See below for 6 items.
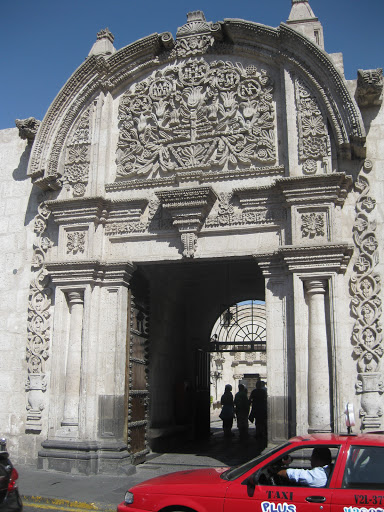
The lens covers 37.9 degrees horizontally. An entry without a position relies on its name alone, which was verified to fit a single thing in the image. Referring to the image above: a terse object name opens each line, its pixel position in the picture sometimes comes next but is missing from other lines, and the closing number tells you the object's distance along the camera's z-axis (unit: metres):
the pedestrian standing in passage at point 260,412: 13.48
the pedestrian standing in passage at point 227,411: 15.83
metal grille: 14.58
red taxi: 4.48
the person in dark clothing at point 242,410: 15.52
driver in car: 4.64
